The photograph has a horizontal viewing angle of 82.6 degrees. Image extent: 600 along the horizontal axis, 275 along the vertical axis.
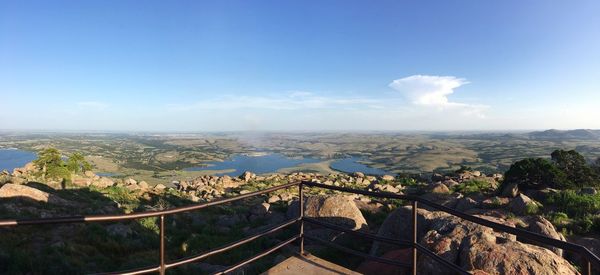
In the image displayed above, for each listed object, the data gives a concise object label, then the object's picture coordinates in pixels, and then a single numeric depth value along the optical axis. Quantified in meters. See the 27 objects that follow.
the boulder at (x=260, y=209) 15.75
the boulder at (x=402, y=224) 7.68
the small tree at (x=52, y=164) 28.39
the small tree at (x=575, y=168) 21.27
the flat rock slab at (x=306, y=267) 4.64
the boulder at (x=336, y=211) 10.90
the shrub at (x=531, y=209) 12.29
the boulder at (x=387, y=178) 34.87
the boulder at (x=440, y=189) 20.61
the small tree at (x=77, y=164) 32.28
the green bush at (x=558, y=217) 10.39
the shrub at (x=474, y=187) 20.88
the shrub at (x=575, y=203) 11.98
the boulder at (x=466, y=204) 13.44
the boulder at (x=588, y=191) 14.63
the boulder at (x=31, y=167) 29.58
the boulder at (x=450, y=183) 23.01
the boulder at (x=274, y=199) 19.47
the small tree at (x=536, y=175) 19.52
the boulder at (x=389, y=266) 5.90
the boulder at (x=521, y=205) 12.47
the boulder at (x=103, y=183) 22.59
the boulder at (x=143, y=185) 23.39
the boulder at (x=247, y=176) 35.38
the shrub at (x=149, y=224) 11.15
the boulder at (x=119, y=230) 9.84
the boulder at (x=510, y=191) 16.72
